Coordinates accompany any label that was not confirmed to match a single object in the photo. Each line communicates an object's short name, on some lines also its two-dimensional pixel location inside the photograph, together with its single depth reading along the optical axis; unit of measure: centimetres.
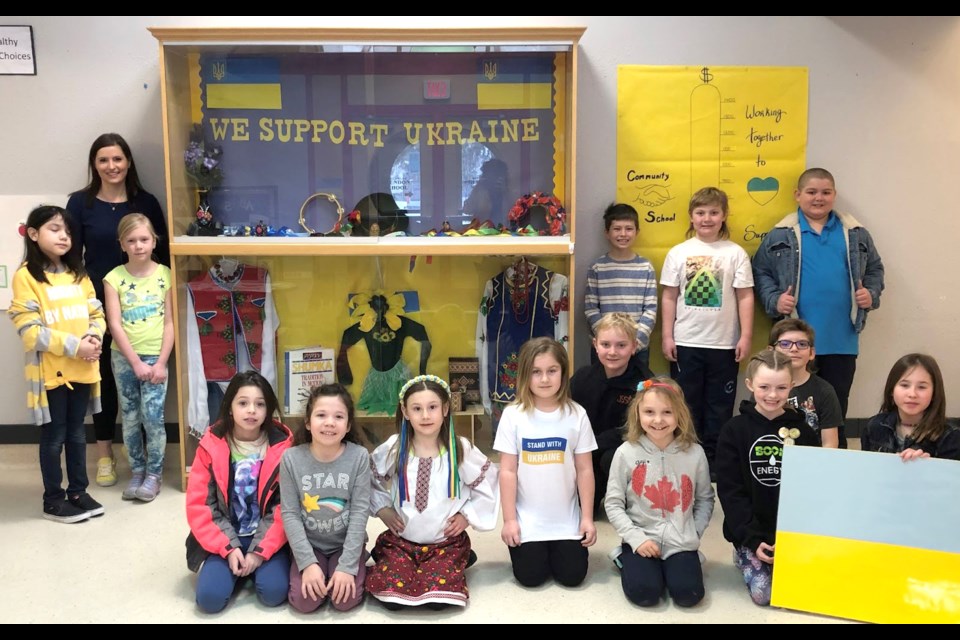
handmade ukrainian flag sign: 273
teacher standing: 417
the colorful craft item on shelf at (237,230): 420
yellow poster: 441
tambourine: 433
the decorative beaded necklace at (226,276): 426
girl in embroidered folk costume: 298
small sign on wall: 431
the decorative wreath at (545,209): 422
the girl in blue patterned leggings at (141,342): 393
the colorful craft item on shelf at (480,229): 421
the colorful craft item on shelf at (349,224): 427
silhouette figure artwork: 442
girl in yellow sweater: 359
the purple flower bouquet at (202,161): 421
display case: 418
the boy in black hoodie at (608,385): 350
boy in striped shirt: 431
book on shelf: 443
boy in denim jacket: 431
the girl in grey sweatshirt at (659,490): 297
